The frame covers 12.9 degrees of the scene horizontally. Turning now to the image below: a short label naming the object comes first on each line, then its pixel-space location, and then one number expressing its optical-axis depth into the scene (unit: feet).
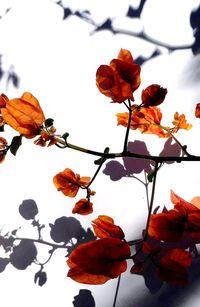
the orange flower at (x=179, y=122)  2.91
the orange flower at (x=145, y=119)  2.88
